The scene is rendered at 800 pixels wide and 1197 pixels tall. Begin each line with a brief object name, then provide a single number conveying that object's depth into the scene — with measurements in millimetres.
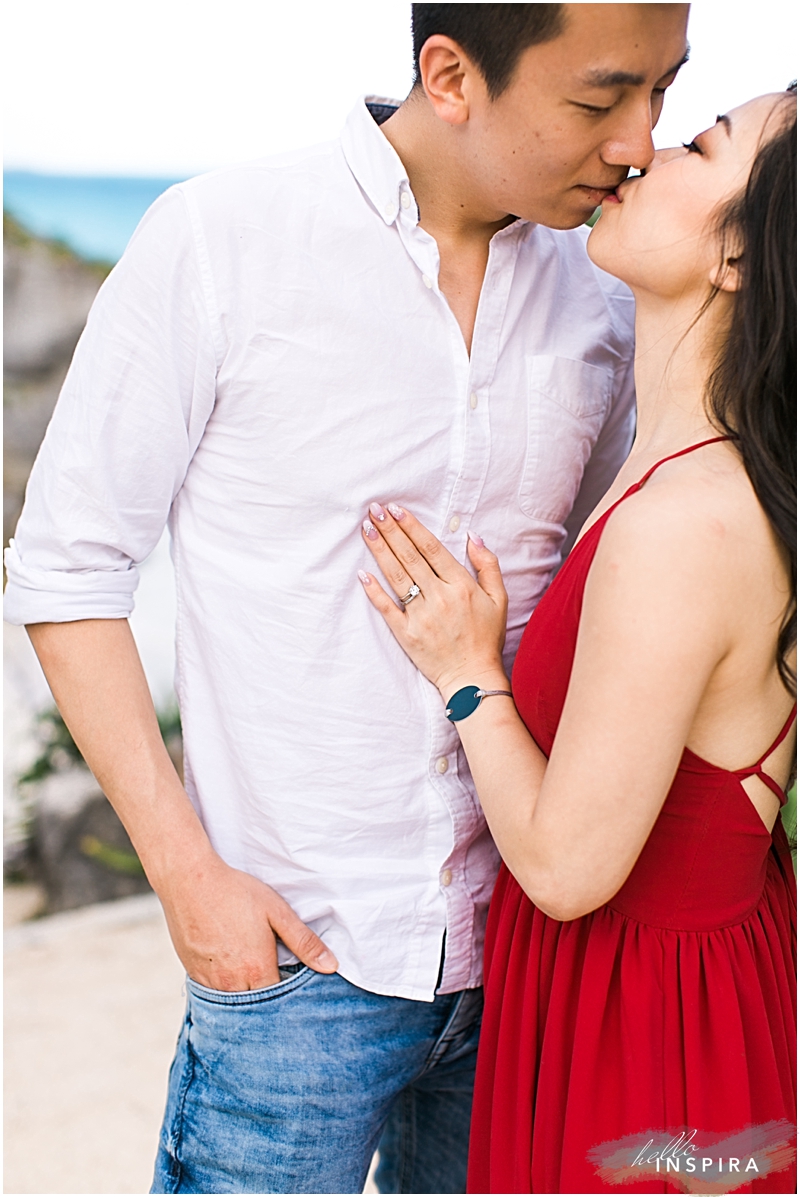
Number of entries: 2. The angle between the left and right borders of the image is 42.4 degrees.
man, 1305
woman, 1146
